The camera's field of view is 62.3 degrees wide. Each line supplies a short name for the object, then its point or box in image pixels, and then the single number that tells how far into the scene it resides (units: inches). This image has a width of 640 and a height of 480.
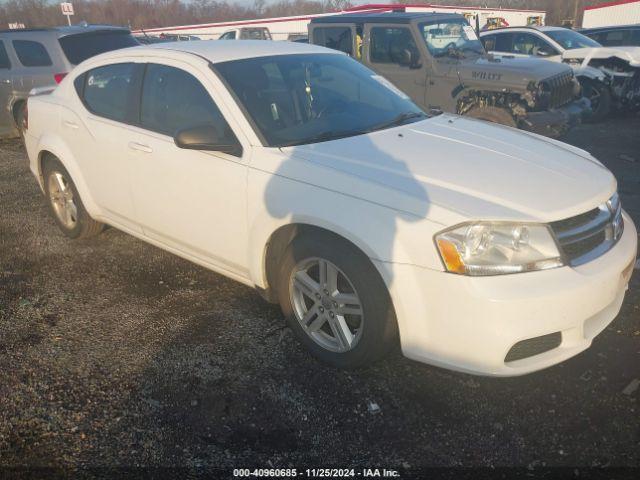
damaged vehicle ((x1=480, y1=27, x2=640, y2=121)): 410.3
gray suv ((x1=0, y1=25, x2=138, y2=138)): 337.1
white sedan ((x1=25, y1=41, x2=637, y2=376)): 95.6
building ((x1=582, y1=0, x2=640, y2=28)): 1386.6
